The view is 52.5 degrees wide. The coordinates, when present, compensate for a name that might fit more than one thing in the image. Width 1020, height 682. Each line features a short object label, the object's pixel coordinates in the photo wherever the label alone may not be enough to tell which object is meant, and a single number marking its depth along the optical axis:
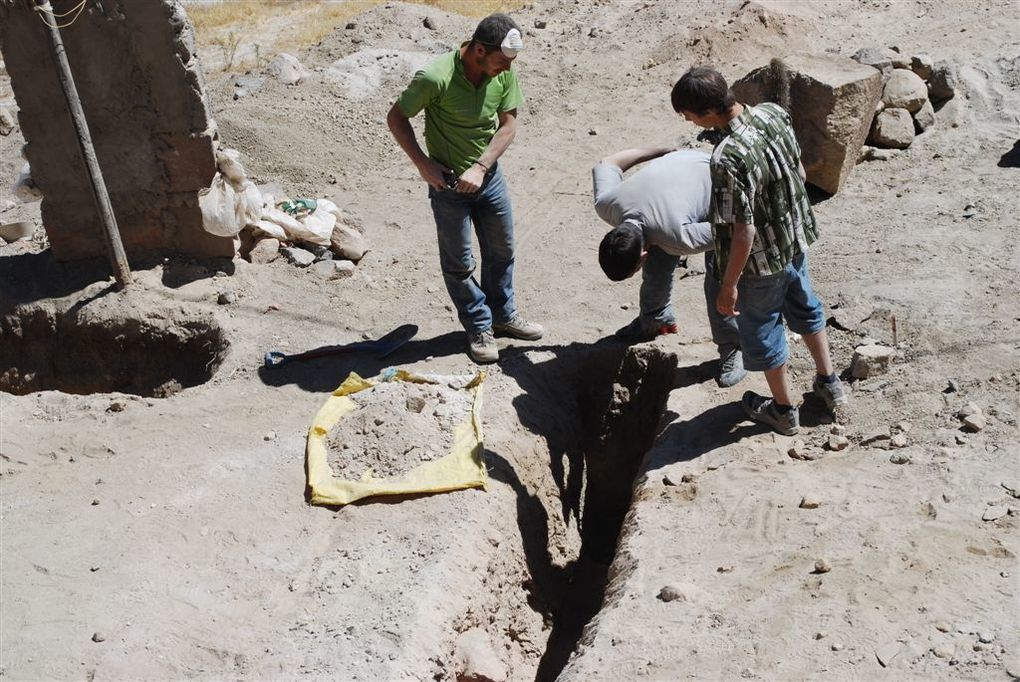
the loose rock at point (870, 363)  5.11
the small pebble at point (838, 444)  4.75
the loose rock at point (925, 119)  7.76
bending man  4.75
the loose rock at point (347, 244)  7.25
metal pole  6.06
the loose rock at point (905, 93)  7.70
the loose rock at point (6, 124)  9.94
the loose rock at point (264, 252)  7.03
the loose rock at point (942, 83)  7.86
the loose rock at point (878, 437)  4.72
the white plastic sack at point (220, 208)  6.69
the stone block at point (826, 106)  7.05
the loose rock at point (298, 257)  7.06
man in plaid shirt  4.18
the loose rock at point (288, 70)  9.85
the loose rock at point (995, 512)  4.04
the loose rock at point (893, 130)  7.59
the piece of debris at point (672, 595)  4.04
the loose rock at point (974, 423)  4.56
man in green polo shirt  5.15
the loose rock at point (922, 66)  7.92
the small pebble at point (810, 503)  4.34
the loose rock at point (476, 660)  4.32
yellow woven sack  4.92
